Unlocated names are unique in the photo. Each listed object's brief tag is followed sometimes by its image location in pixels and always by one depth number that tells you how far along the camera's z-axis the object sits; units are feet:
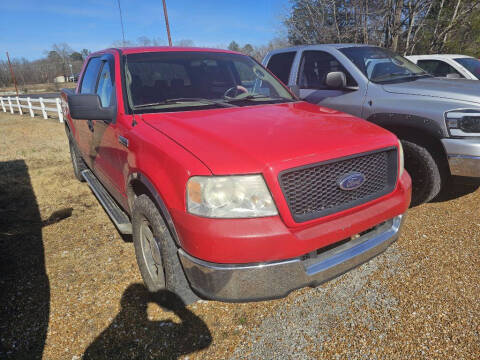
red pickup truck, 5.72
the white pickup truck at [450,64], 25.62
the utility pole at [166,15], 66.49
